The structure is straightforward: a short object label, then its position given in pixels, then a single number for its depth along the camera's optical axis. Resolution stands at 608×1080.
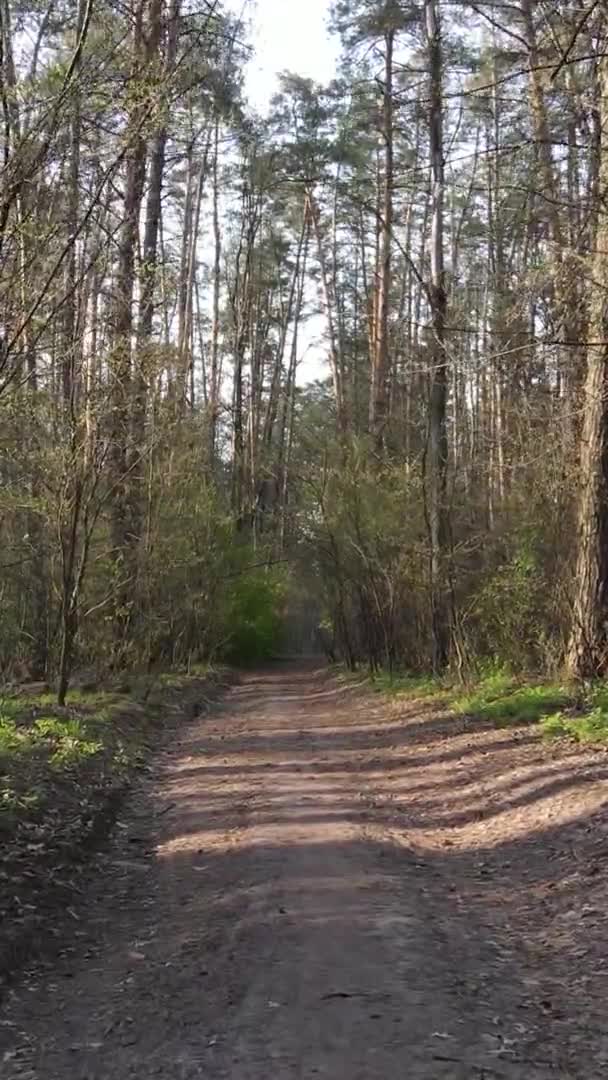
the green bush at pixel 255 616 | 31.81
